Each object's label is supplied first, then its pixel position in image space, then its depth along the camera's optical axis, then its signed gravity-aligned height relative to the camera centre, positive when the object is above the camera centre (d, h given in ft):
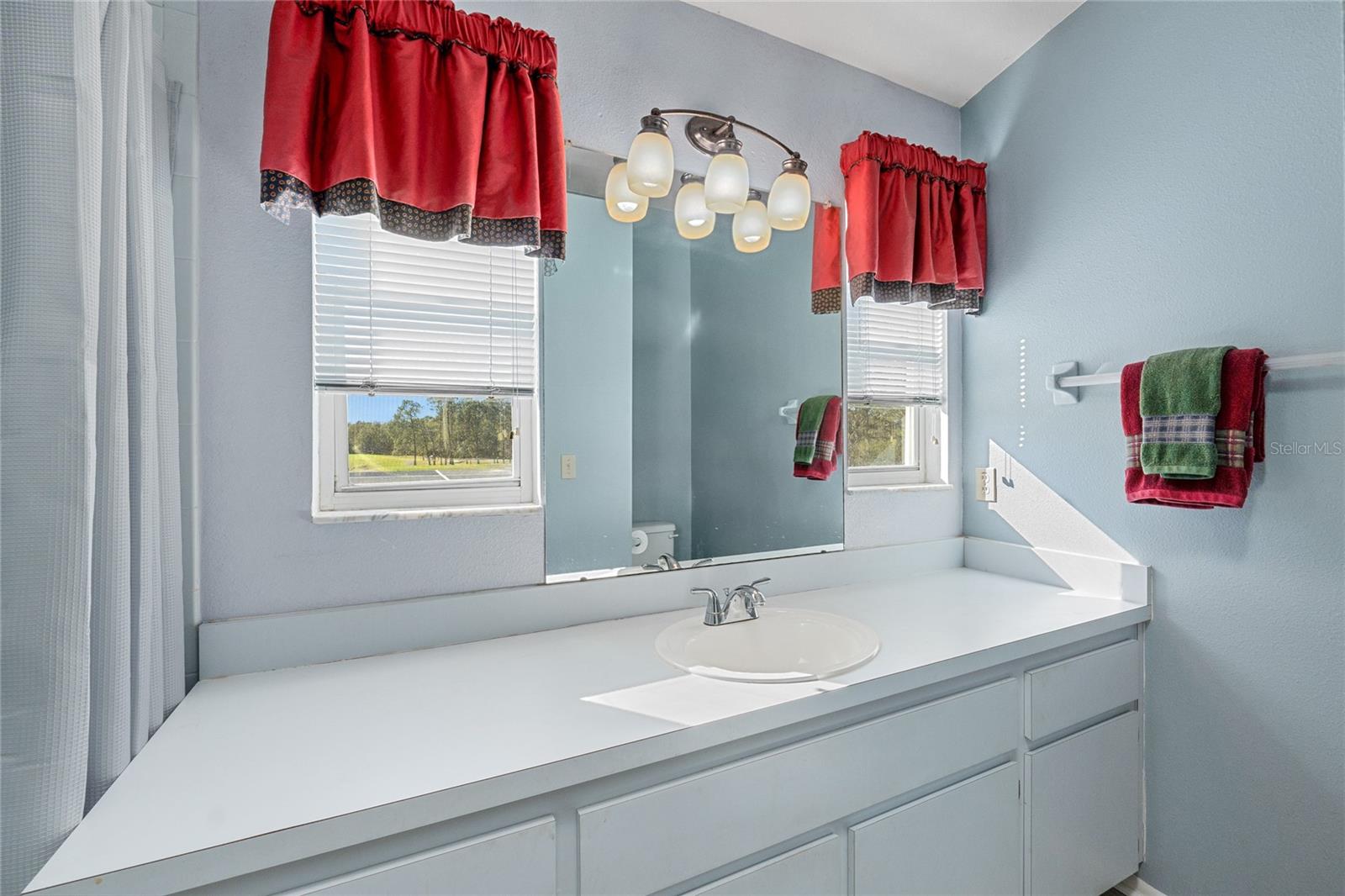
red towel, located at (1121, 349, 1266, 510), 4.79 +0.08
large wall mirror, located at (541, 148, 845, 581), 5.11 +0.43
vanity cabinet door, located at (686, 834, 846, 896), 3.46 -2.42
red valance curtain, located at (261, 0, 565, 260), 3.85 +2.14
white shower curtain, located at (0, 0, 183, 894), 2.32 +0.10
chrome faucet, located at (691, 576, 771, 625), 4.95 -1.24
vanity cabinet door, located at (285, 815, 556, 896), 2.63 -1.82
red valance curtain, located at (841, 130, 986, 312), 6.32 +2.28
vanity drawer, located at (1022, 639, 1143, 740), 4.85 -1.97
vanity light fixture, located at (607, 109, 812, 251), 4.90 +2.17
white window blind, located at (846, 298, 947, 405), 6.89 +1.03
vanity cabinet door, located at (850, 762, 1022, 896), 4.01 -2.69
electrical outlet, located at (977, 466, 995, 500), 7.08 -0.42
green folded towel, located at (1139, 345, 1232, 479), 4.87 +0.27
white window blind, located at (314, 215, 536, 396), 4.45 +0.99
